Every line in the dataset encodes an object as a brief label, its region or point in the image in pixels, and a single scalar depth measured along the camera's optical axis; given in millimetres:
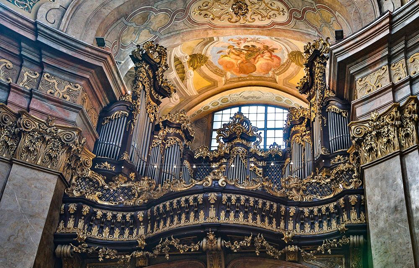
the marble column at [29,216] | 9828
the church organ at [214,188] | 10602
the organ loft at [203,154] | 10156
